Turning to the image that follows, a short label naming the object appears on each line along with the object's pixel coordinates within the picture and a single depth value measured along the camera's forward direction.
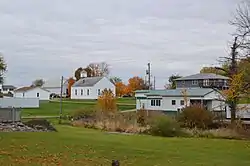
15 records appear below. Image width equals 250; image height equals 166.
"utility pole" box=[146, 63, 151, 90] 101.96
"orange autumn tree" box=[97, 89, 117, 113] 57.94
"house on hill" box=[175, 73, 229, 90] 70.88
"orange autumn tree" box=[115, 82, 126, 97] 121.38
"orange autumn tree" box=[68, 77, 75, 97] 121.64
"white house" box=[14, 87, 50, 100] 102.56
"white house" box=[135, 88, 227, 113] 64.62
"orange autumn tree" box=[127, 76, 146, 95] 124.81
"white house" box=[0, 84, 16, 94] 146.25
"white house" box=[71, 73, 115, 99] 103.94
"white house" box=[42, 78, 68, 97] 138.88
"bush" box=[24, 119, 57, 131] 34.22
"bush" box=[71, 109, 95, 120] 53.39
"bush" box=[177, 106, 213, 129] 40.12
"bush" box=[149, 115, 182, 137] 34.12
